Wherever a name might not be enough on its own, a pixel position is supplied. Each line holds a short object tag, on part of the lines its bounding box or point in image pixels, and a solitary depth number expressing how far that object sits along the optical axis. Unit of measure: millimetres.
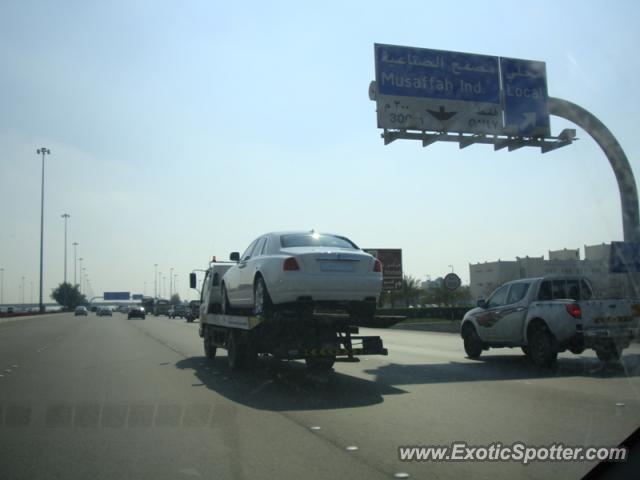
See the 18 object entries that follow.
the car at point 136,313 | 67456
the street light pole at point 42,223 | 77938
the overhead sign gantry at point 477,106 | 19188
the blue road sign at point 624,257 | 17953
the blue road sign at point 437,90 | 19297
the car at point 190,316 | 51556
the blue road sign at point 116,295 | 155750
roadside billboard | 38406
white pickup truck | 12258
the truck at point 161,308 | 89562
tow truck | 10844
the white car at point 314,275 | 10492
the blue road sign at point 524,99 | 20062
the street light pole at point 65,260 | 110438
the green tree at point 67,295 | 156250
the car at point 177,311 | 72188
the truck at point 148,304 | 111306
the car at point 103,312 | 88619
